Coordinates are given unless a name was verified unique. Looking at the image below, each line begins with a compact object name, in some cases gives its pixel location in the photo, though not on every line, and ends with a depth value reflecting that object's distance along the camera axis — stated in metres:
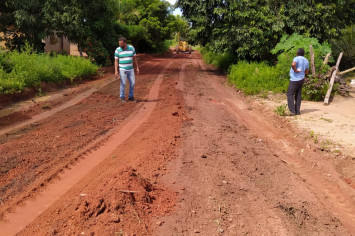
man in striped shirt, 8.89
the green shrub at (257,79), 11.45
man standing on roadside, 8.04
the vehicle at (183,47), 43.22
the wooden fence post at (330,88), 9.46
